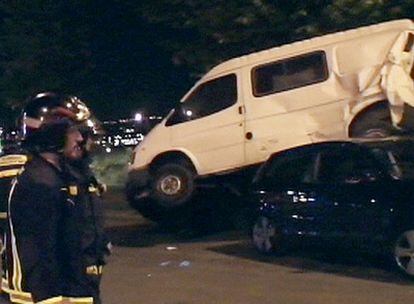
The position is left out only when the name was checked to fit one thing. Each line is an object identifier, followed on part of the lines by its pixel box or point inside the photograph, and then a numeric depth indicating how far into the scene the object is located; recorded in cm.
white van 1633
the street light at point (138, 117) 2244
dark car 1315
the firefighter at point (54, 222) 499
